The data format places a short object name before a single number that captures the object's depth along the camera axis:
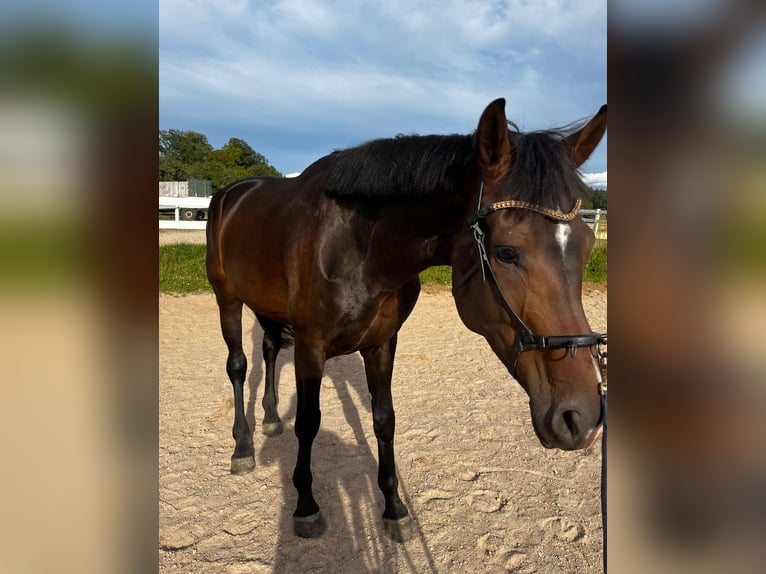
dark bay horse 1.53
